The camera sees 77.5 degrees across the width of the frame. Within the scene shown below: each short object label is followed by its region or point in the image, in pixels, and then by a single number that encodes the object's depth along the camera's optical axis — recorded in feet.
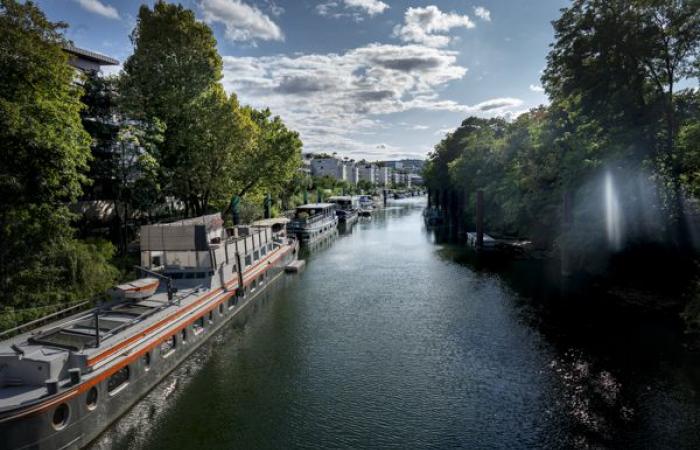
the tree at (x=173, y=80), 137.59
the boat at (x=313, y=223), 231.09
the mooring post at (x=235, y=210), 181.57
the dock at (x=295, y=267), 158.40
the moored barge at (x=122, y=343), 48.91
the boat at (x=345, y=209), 337.21
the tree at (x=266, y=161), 175.97
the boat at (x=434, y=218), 326.24
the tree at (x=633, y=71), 108.58
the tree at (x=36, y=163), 76.48
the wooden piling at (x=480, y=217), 212.64
